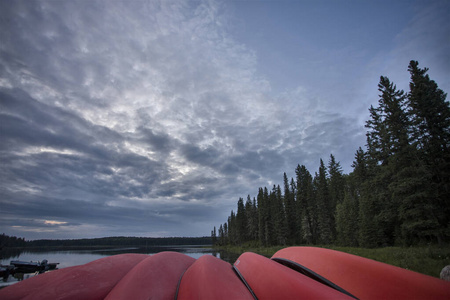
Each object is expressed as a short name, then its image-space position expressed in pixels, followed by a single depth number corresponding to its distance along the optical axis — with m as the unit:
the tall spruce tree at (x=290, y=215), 53.75
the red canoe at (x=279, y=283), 3.42
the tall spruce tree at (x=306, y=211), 46.16
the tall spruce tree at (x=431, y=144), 17.31
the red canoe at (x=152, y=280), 3.87
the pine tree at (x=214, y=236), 125.19
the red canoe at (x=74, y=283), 3.89
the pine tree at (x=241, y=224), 76.19
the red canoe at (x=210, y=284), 3.68
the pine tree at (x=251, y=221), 70.31
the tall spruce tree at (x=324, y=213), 42.44
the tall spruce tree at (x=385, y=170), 19.67
